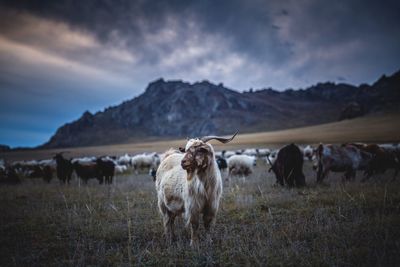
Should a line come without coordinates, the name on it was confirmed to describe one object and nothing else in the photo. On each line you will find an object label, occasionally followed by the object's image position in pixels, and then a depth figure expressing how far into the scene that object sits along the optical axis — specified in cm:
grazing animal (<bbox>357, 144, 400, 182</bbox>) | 1246
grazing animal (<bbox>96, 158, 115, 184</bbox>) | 1725
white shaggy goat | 480
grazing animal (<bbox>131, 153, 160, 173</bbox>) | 2736
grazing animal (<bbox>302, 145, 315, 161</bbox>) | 3168
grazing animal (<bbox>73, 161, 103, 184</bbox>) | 1684
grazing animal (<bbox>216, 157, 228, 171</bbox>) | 2133
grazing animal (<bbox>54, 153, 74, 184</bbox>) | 1708
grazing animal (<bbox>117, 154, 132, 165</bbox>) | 3556
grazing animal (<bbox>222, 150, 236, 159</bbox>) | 3495
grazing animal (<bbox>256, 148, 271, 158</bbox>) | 4203
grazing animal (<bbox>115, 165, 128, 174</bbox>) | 2586
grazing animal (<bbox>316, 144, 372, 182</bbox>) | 1133
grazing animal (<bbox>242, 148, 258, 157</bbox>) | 4121
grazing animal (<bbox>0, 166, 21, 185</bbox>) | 1728
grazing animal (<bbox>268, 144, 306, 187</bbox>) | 1088
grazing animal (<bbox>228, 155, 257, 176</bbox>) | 1745
